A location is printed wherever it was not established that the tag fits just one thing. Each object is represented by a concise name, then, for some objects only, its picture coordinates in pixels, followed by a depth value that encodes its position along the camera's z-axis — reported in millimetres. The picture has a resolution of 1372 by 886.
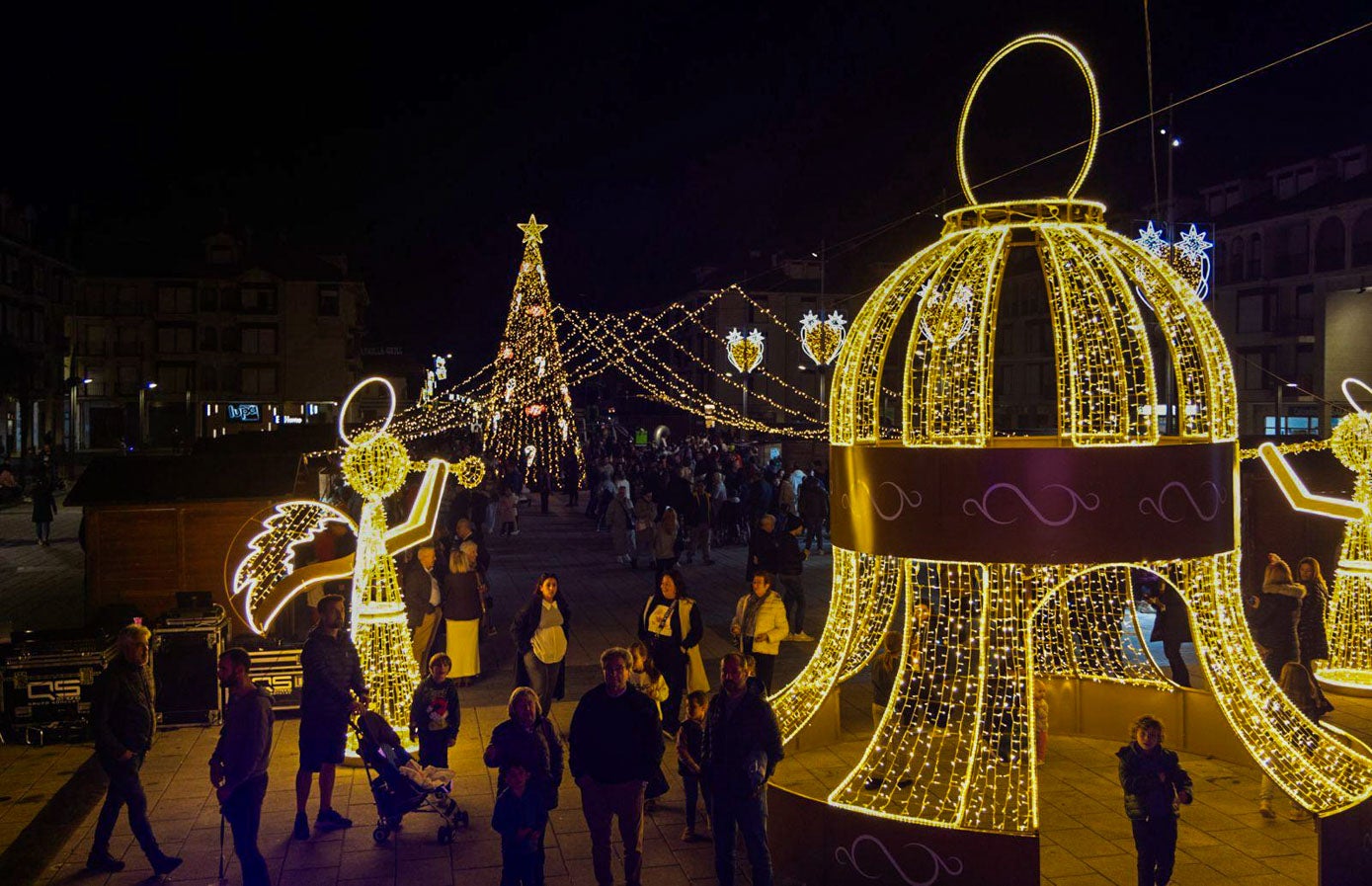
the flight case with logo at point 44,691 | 9812
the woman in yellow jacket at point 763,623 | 9562
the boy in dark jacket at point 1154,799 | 5984
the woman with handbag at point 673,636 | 9102
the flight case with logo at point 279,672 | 10375
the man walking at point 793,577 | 13281
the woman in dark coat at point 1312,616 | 10406
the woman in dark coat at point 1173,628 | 10383
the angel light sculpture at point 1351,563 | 10188
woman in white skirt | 11234
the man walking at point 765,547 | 12991
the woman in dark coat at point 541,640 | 9195
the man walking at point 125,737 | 6688
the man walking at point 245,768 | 6195
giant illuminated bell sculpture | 6258
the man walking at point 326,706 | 7359
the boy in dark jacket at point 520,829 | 5773
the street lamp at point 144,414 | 51375
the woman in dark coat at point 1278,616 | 10094
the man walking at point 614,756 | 6090
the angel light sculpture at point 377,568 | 8945
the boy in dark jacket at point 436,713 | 7637
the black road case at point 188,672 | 10070
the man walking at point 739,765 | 6070
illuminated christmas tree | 32688
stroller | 7230
